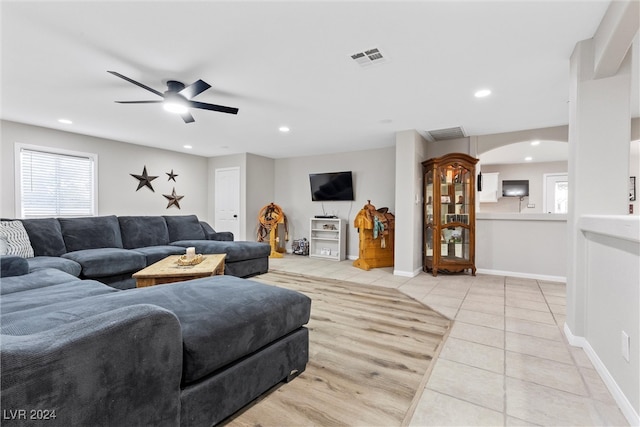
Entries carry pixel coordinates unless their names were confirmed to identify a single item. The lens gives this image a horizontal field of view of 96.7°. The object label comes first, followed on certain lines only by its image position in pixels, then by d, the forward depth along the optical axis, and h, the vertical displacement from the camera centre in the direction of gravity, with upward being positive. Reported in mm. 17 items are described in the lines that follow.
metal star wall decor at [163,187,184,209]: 6230 +216
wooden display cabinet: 4547 -32
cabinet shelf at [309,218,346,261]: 6211 -646
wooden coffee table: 2734 -626
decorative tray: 3148 -585
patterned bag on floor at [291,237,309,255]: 6676 -875
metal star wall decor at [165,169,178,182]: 6234 +734
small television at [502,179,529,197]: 7477 +627
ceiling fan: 2696 +1100
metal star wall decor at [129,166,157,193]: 5668 +597
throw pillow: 3107 -351
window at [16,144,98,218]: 4312 +412
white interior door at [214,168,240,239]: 6594 +214
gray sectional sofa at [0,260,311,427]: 815 -560
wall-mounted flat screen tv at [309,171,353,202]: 6215 +533
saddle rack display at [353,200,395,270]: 5172 -508
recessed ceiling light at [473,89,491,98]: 3031 +1291
